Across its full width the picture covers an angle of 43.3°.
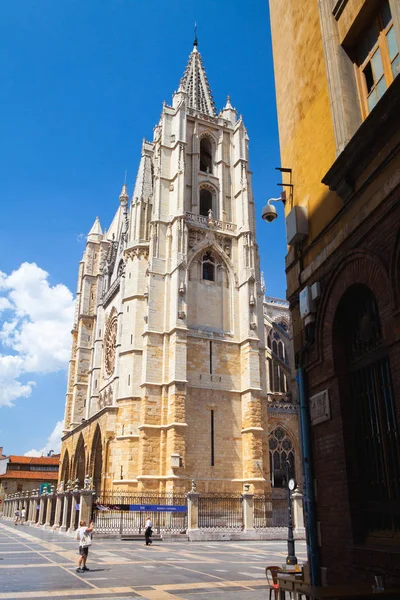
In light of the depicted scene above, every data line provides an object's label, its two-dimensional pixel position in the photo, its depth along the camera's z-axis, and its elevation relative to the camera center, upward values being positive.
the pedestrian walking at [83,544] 11.93 -1.12
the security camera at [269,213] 8.80 +4.60
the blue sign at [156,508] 23.50 -0.58
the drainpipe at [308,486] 6.95 +0.12
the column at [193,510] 23.78 -0.68
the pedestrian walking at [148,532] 20.00 -1.39
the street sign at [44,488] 35.47 +0.45
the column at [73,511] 25.04 -0.78
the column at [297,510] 25.00 -0.72
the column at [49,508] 31.73 -0.80
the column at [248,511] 24.73 -0.75
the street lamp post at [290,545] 11.96 -1.17
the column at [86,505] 22.97 -0.44
